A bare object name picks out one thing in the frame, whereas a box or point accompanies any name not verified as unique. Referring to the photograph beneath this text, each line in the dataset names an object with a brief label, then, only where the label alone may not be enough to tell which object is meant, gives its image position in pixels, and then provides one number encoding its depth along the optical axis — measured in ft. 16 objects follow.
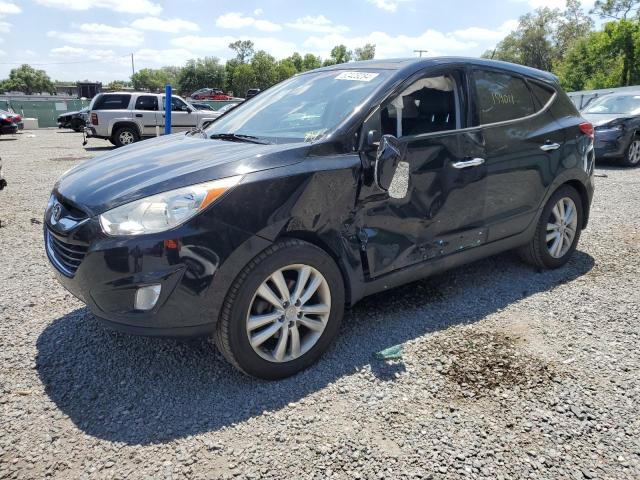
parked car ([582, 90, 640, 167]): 35.37
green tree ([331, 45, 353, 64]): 342.56
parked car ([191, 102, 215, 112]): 79.37
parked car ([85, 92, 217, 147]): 51.18
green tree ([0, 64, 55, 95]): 405.39
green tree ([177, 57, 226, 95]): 346.33
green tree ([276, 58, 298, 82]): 320.48
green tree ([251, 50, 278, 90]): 311.88
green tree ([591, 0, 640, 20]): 159.12
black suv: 8.20
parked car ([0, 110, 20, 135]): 64.95
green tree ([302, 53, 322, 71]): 361.86
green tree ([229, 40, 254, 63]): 354.74
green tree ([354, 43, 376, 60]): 323.98
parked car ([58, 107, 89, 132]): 79.61
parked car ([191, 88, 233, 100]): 193.47
